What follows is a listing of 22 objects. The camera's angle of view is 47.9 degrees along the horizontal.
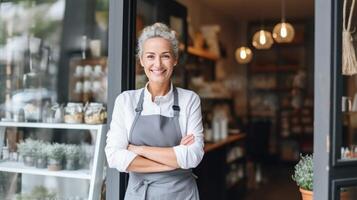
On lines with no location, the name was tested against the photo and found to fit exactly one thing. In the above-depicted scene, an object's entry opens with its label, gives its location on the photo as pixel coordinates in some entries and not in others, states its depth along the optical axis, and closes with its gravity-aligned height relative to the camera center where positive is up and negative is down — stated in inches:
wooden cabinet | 163.9 -29.5
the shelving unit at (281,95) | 316.8 +9.5
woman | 73.7 -4.9
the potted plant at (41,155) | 111.3 -14.3
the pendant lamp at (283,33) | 180.7 +33.9
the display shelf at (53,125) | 104.7 -5.9
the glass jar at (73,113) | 109.9 -2.5
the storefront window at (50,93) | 111.1 +3.3
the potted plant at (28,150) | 113.8 -13.5
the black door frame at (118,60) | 95.0 +10.7
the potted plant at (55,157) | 108.4 -14.4
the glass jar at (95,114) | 107.7 -2.7
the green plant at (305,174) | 88.2 -14.9
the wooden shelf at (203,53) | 196.4 +28.2
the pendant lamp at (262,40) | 192.9 +32.5
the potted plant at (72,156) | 109.7 -14.3
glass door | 76.3 +0.3
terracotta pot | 86.1 -18.9
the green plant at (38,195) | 115.2 -26.3
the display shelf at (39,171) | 104.2 -18.2
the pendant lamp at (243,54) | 222.4 +29.1
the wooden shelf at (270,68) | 333.0 +32.3
